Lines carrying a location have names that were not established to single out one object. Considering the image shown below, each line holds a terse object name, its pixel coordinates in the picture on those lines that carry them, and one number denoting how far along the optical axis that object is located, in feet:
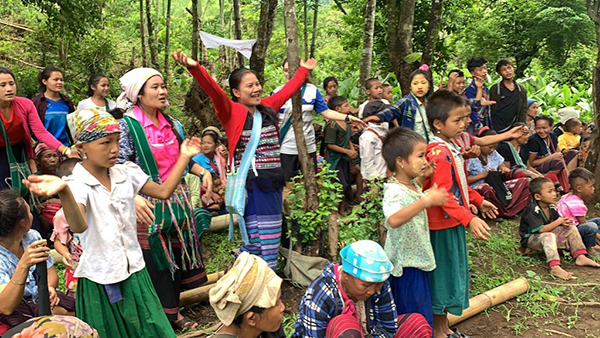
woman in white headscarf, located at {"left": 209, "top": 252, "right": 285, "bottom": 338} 7.00
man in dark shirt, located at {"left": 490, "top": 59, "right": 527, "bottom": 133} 25.00
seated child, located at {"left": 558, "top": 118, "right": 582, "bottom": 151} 28.58
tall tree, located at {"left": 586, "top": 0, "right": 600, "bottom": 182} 21.62
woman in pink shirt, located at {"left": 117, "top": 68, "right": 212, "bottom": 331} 11.43
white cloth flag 17.89
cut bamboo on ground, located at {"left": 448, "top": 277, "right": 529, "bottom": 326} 13.67
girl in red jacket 11.51
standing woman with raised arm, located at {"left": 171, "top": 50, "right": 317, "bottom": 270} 13.23
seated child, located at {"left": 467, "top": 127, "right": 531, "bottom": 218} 22.44
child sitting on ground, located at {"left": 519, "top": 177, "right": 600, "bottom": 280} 17.37
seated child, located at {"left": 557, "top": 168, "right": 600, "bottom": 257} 18.44
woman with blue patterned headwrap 8.52
